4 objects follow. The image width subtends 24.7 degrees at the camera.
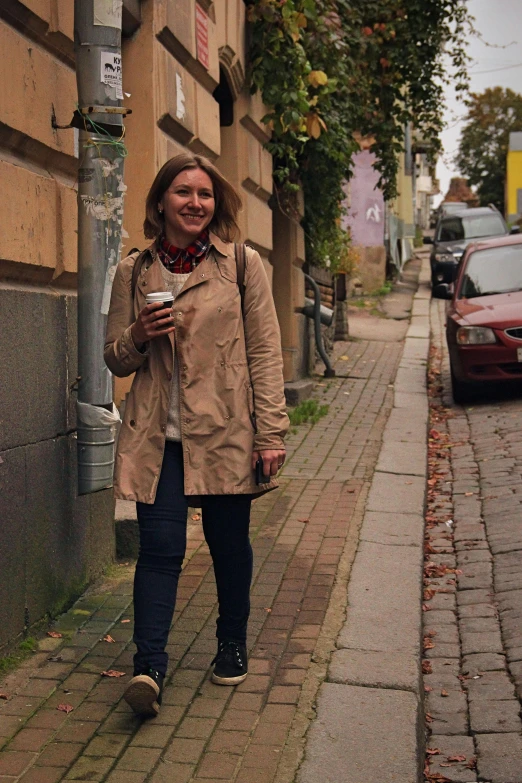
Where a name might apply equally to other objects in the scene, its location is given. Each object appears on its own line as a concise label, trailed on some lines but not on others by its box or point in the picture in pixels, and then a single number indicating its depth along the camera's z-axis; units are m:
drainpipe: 4.92
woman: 3.99
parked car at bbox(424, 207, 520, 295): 26.89
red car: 11.34
